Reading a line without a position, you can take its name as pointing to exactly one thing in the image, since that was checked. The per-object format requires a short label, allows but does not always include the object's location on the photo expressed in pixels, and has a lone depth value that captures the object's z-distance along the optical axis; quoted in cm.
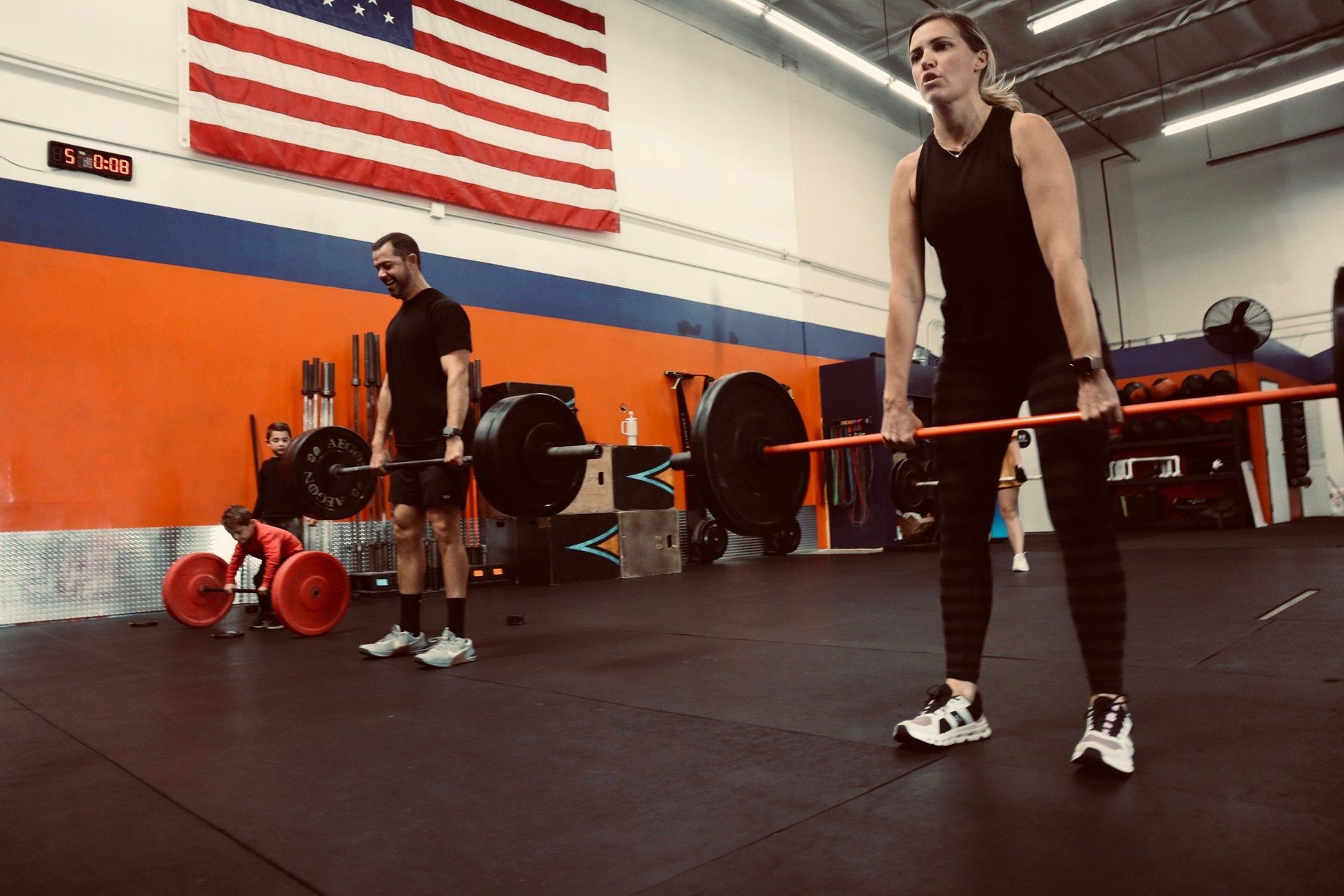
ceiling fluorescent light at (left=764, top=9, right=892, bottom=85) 713
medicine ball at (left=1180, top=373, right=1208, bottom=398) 806
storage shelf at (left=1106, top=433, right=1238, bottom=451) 860
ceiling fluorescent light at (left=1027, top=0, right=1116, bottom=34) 667
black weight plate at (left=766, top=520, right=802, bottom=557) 795
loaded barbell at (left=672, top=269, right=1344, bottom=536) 180
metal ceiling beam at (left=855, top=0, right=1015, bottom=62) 802
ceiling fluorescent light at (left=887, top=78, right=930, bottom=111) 854
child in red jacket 370
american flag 509
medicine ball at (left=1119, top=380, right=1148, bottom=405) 833
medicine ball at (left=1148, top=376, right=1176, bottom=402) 846
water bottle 673
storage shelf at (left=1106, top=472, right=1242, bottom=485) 872
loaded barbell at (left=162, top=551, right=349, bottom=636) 329
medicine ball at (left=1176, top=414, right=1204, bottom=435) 885
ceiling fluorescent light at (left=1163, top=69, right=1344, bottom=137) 835
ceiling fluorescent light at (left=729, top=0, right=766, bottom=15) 727
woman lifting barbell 138
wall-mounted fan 804
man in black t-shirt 264
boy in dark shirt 451
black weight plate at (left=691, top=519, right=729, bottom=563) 716
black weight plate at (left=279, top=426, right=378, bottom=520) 355
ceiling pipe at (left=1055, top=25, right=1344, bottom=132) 947
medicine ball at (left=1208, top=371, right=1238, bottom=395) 816
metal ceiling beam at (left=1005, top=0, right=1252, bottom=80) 818
